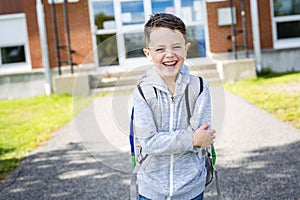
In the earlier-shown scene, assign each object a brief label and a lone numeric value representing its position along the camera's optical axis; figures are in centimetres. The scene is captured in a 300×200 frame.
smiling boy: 204
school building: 1352
